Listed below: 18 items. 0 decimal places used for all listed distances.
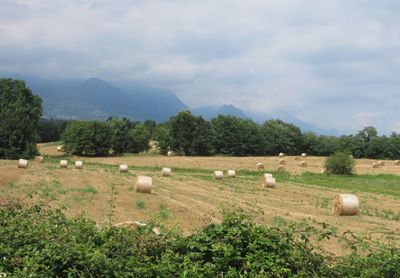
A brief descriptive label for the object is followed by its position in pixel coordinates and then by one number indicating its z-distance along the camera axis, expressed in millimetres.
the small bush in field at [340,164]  48812
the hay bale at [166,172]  37500
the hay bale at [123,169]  39594
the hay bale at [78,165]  40500
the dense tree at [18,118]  58562
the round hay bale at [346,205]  21109
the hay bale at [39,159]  53375
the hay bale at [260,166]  52625
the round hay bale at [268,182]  31562
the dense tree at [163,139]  77562
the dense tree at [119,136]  75131
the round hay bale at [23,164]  34781
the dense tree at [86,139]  69438
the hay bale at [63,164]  41312
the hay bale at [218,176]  38156
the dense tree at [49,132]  108250
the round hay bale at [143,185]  23391
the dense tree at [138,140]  78688
